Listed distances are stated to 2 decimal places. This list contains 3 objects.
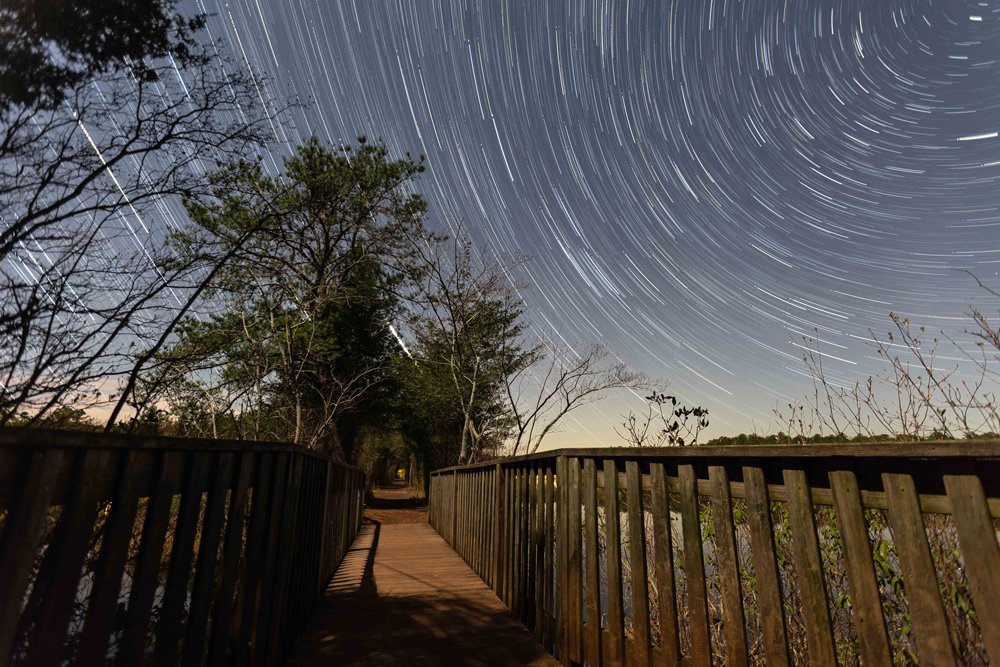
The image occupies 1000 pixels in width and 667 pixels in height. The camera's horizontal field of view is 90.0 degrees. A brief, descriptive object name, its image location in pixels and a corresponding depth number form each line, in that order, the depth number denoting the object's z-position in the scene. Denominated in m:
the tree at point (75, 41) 3.62
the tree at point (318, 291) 8.91
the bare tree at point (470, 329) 12.47
